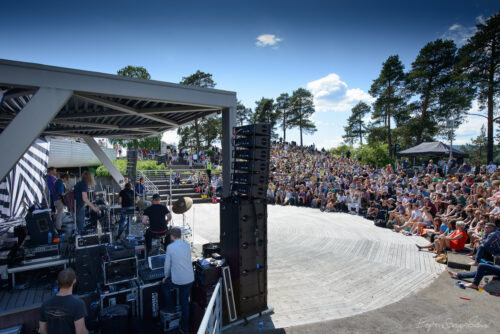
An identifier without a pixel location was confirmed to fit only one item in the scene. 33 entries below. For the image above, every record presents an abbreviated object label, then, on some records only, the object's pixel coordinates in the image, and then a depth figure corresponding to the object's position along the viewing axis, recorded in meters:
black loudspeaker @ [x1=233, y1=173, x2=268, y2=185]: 4.26
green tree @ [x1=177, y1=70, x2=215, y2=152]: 35.19
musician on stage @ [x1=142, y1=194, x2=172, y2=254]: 5.35
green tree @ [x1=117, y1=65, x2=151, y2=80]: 27.12
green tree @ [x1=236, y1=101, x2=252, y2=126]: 52.76
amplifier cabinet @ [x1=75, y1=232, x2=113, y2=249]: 4.20
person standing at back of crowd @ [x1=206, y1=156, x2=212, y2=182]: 19.58
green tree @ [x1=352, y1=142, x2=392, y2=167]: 28.14
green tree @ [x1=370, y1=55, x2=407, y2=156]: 28.91
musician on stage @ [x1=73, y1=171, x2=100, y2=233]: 5.74
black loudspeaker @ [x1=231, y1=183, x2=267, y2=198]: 4.24
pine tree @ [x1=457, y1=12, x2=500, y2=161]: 17.78
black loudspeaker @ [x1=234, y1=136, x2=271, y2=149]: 4.32
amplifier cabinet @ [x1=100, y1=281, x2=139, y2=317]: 3.88
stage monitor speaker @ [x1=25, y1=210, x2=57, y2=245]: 4.97
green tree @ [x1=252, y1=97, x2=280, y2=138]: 51.97
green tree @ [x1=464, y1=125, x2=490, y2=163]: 43.09
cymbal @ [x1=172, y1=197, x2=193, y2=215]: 5.68
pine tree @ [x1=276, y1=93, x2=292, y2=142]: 51.19
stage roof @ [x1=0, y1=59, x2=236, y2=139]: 3.73
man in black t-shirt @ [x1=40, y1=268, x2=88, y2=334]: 2.53
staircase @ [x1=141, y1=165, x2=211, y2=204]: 17.41
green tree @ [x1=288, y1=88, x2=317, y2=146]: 49.03
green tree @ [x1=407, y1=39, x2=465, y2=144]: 24.77
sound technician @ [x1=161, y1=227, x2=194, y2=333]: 3.69
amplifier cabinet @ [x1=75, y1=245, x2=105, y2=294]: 4.09
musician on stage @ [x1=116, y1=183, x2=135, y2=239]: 7.68
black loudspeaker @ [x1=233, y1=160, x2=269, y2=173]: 4.32
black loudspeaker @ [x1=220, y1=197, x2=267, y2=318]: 4.10
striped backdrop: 9.45
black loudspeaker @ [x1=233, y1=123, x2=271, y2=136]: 4.32
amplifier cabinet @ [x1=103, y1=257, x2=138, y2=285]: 4.03
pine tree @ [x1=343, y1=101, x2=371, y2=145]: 53.66
